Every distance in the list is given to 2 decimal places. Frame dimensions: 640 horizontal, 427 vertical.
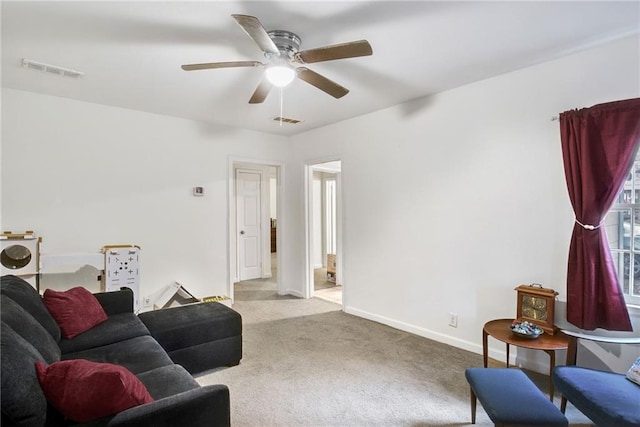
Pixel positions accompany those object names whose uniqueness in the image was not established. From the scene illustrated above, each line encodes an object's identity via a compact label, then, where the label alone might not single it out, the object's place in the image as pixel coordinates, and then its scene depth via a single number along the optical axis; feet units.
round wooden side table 7.43
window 8.09
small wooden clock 8.37
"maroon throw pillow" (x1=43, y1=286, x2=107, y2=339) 7.99
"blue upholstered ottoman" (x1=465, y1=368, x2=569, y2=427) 5.32
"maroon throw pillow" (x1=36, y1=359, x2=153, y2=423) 4.38
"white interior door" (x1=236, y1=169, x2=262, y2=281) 21.44
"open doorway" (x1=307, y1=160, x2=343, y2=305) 20.68
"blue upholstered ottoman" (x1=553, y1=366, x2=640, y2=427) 5.22
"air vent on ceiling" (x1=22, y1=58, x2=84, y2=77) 9.00
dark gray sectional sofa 4.11
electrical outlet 11.01
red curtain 7.62
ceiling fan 6.10
